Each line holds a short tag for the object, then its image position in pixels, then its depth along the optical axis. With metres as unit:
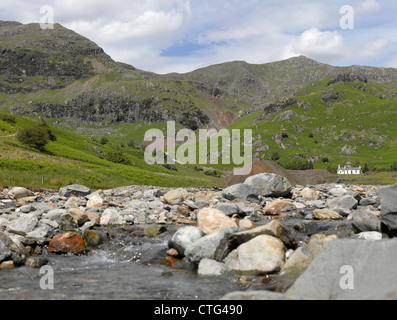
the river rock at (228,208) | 21.88
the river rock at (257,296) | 7.19
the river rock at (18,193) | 31.27
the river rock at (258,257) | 11.62
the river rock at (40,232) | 16.11
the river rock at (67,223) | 18.50
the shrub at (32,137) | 81.50
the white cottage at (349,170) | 162.69
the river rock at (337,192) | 37.36
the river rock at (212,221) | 16.41
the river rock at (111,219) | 20.48
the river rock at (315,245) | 12.38
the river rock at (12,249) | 13.02
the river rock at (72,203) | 25.36
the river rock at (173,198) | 28.63
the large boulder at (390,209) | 13.77
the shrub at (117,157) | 105.36
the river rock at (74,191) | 33.94
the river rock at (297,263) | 11.22
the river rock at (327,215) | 21.12
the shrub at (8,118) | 112.94
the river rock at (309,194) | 35.28
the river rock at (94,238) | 16.44
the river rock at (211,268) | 11.91
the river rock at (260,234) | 13.38
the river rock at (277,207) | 25.55
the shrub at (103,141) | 165.75
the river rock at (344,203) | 25.66
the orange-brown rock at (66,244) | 15.45
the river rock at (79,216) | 19.48
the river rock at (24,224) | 16.61
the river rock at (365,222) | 14.74
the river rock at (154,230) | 18.23
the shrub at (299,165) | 185.90
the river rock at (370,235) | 13.51
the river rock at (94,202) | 25.34
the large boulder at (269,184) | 34.88
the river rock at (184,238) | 14.29
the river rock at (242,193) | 32.34
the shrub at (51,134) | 107.14
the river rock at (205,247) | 13.10
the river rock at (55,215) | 19.36
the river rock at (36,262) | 13.06
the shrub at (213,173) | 163.73
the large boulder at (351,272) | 7.01
